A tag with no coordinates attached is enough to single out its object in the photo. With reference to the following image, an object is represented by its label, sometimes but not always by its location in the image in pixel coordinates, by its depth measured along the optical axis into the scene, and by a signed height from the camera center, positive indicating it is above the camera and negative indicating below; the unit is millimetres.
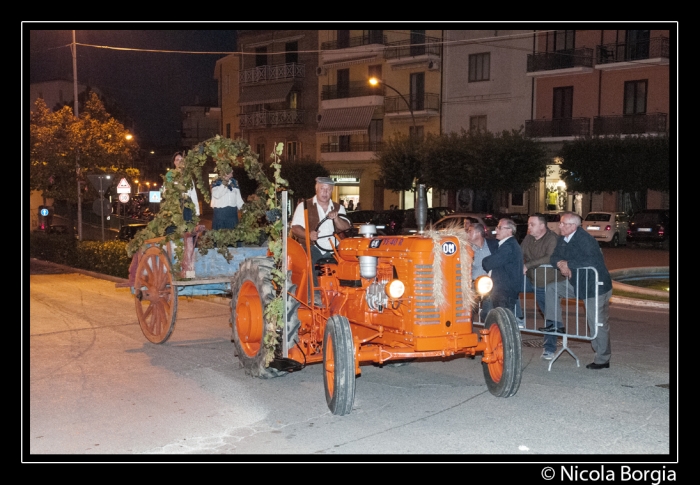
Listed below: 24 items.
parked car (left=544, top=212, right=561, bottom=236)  31172 -240
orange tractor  6797 -945
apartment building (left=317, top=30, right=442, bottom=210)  45688 +7360
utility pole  24750 +2277
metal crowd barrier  8484 -946
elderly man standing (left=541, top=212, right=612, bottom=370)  8523 -718
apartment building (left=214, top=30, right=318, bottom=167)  52438 +8815
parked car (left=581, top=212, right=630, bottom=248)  31953 -543
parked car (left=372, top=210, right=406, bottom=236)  35250 -194
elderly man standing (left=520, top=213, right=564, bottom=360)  9117 -554
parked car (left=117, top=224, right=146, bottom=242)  27688 -472
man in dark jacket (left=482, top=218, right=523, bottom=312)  8938 -641
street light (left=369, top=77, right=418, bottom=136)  38375 +6577
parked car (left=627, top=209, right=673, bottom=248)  30891 -596
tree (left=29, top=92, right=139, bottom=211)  26281 +2407
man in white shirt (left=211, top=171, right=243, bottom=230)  10422 +199
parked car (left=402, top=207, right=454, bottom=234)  34250 -13
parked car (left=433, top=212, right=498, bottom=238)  28844 -104
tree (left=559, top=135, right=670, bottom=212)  34906 +2366
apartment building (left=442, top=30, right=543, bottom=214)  41406 +7079
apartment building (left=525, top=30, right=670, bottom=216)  36625 +6297
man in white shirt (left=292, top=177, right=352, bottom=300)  8344 -33
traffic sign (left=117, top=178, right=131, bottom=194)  22588 +943
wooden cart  9555 -768
